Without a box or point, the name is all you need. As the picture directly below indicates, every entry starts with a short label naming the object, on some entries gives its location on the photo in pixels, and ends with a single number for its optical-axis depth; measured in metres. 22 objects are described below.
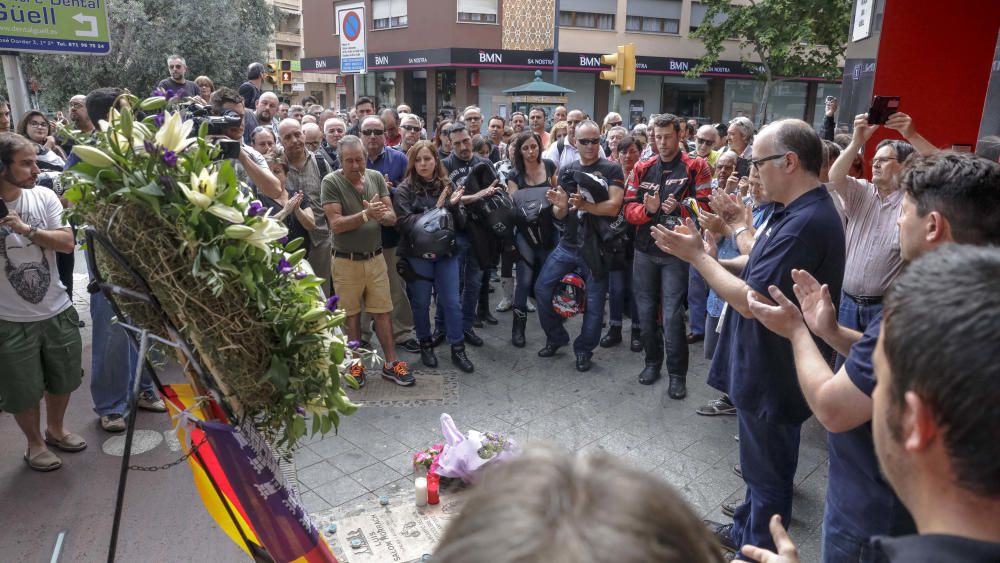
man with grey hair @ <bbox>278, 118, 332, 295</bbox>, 5.86
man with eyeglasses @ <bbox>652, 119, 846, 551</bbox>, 2.95
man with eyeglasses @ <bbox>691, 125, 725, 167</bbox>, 7.09
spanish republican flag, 2.36
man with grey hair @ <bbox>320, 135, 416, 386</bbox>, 5.32
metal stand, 2.06
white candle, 3.63
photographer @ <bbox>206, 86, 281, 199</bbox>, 4.41
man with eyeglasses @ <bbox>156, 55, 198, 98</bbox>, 9.25
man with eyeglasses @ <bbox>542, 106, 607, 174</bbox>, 8.02
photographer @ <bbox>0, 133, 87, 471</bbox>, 3.82
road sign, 11.59
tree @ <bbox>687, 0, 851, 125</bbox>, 22.86
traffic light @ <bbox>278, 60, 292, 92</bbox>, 22.92
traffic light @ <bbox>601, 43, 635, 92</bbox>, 12.91
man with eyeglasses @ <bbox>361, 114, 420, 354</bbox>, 6.25
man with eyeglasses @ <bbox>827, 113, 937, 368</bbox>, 4.24
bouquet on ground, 3.73
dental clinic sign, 6.07
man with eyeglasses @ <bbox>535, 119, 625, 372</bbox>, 5.82
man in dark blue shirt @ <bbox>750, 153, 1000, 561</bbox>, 2.04
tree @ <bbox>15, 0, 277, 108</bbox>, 19.20
